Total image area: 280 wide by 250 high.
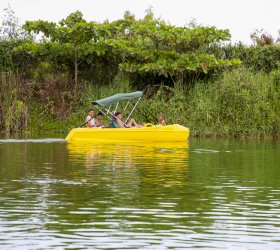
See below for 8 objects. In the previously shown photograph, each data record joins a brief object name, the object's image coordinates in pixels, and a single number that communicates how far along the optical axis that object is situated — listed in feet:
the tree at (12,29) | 155.47
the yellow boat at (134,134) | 105.29
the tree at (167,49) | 132.77
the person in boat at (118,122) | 109.50
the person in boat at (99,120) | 109.50
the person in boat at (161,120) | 110.11
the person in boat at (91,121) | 108.55
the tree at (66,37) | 135.44
